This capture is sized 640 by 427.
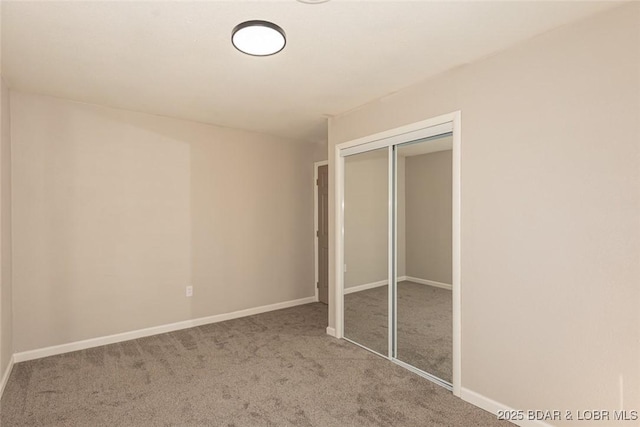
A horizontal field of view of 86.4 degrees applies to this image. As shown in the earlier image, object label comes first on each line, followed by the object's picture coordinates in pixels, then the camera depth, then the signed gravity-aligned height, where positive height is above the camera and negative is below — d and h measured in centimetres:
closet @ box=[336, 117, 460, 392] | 270 -33
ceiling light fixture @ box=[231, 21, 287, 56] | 190 +102
